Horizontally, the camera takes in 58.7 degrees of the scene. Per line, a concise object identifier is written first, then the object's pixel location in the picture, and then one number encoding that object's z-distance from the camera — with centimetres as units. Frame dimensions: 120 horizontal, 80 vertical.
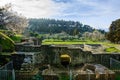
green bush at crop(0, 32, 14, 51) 913
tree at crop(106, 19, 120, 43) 2121
